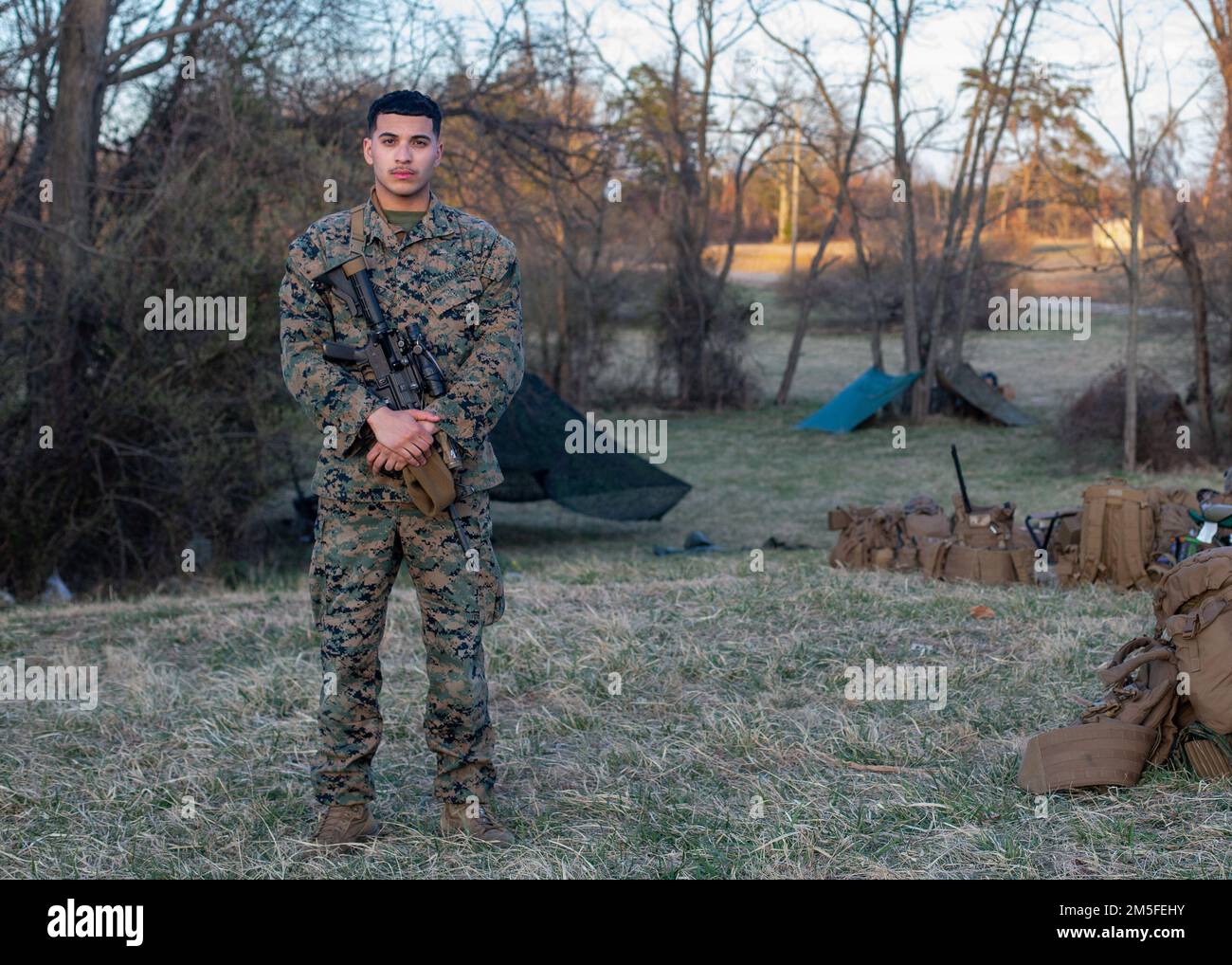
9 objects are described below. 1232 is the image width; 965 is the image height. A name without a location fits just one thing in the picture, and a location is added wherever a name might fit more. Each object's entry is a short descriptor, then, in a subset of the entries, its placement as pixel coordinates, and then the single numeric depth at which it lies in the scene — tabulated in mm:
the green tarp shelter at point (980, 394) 19359
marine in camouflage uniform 3289
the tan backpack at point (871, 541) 7547
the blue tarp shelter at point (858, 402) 19141
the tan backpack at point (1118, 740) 3658
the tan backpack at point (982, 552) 6984
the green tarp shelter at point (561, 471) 11258
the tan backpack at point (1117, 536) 6574
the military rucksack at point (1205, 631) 3525
